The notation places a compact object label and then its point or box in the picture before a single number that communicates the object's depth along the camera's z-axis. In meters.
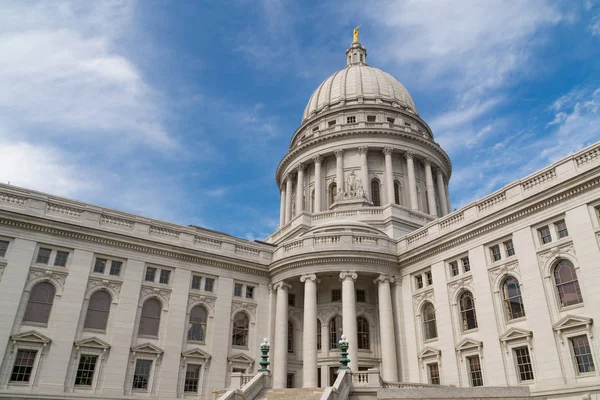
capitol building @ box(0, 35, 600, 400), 25.89
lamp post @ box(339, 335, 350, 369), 25.80
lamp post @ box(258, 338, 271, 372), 27.55
